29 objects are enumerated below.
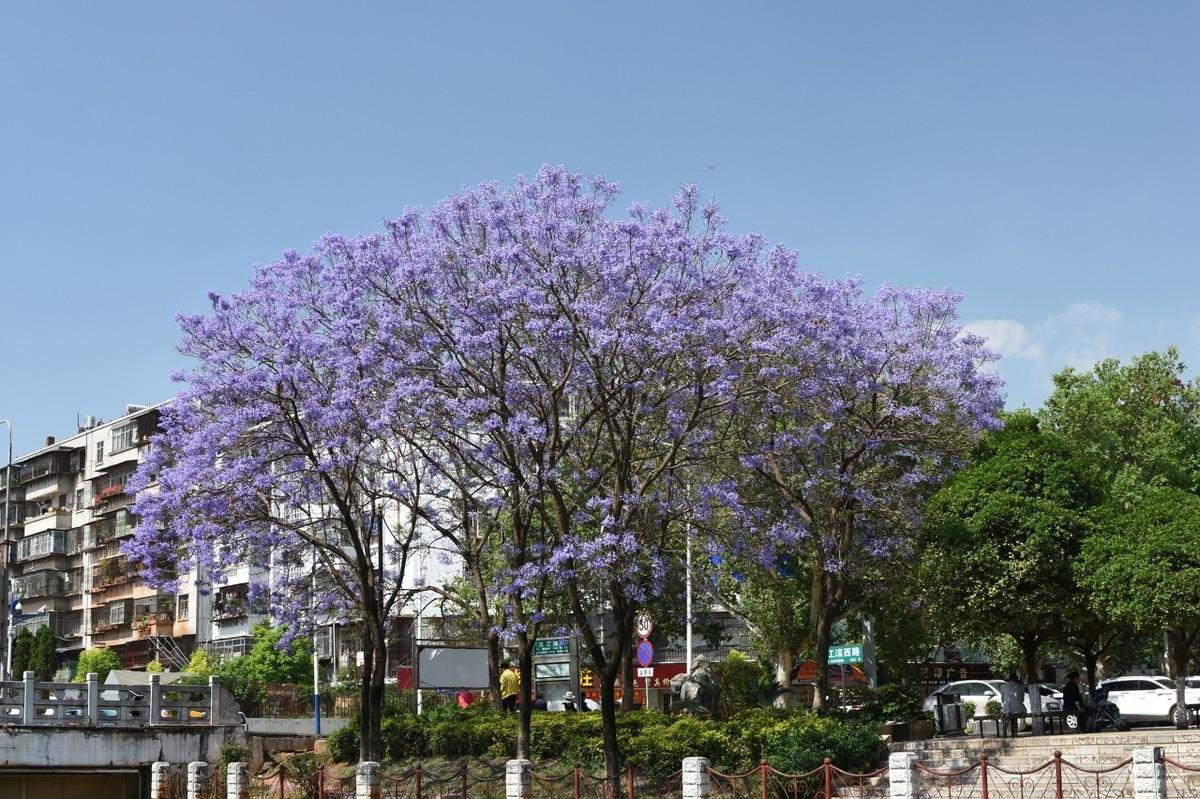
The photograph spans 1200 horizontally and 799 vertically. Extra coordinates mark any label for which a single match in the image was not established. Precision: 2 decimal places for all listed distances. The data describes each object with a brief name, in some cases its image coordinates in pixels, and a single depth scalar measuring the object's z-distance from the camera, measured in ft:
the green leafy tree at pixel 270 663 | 193.47
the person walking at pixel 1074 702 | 93.50
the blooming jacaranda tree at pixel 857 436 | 90.12
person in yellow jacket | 119.34
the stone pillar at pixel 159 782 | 99.86
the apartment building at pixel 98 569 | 234.17
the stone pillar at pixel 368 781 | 81.92
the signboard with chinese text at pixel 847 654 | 128.47
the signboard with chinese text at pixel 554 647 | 118.27
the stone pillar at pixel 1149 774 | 58.39
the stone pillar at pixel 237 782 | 92.48
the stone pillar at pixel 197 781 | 96.27
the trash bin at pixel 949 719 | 96.07
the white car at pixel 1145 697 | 110.93
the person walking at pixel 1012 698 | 95.25
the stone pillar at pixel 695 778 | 68.49
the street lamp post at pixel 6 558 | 129.29
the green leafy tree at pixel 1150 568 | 92.32
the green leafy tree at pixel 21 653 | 258.98
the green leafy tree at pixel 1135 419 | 150.61
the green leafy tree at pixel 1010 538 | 97.45
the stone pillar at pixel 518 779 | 74.84
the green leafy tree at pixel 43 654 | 254.68
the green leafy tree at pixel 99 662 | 217.36
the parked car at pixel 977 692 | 136.67
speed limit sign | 118.32
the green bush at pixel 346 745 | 104.47
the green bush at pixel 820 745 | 78.07
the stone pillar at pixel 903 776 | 62.13
